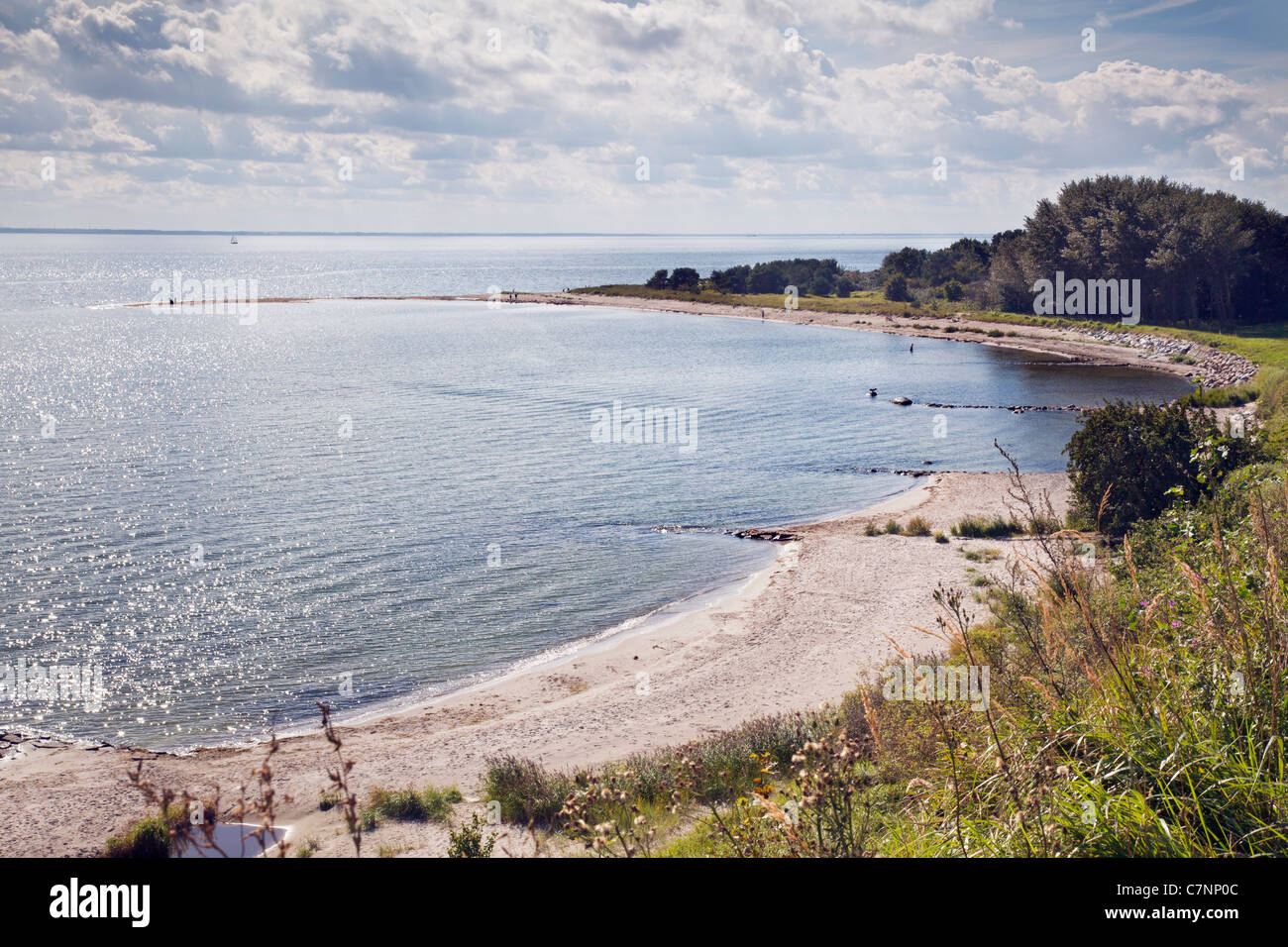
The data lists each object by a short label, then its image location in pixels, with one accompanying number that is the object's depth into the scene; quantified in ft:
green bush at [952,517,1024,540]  101.04
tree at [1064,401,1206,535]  83.35
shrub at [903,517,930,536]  103.19
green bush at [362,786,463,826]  45.65
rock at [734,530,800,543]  107.45
